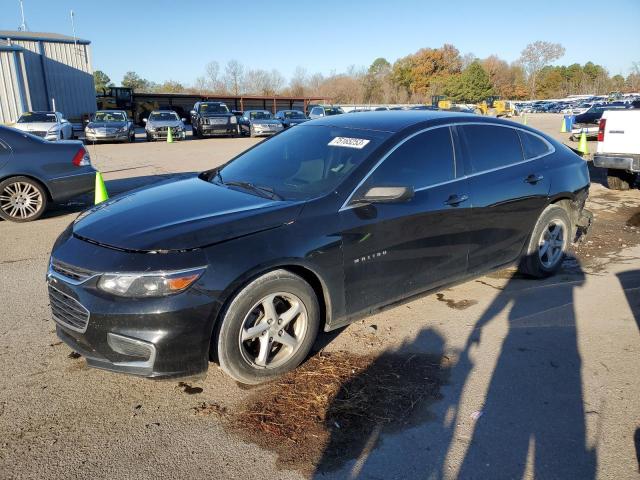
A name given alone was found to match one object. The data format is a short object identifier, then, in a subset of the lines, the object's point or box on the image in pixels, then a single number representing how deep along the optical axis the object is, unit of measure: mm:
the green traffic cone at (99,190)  7922
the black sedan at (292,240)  2865
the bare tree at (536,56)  103212
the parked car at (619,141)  9016
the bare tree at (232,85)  85125
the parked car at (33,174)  7555
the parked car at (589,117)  21312
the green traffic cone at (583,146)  16947
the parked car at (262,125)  27250
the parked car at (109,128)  22469
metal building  28156
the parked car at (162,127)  24625
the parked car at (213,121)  26734
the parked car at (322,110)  31469
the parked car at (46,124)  19312
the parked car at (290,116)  29703
